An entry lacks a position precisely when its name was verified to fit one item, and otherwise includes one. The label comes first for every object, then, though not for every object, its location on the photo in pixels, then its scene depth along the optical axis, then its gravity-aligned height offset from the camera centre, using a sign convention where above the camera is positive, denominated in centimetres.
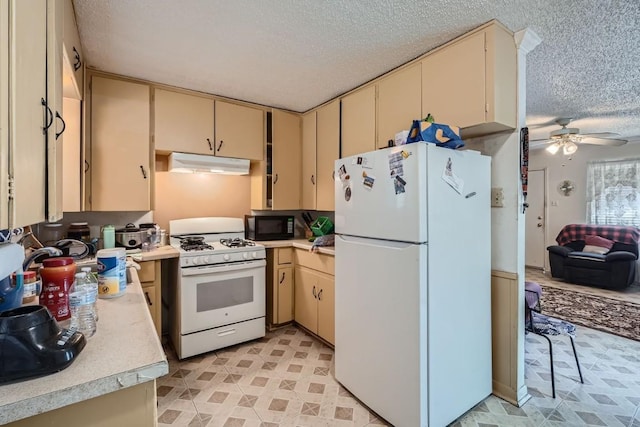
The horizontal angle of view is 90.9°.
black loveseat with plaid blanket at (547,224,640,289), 444 -68
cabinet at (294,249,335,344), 265 -73
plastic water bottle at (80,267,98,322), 109 -25
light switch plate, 201 +9
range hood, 270 +43
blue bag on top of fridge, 166 +42
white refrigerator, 159 -39
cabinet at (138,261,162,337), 231 -54
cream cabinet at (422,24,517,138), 177 +77
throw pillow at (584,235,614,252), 474 -46
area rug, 318 -115
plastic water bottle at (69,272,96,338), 99 -31
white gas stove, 245 -64
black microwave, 310 -15
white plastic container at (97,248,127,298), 136 -27
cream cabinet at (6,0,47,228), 68 +26
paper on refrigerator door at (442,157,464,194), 167 +18
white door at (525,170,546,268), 581 -16
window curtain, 482 +30
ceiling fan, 358 +86
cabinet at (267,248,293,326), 301 -71
